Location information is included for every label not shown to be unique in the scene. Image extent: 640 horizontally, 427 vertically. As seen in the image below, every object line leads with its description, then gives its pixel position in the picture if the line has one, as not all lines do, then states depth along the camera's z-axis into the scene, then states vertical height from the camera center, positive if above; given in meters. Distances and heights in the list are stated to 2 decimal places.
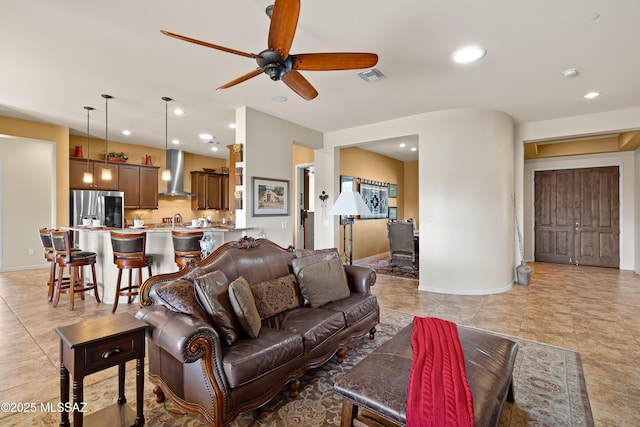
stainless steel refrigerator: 6.28 +0.20
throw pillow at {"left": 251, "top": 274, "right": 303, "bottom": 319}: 2.57 -0.68
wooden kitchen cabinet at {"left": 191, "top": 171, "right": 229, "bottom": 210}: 8.84 +0.73
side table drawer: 1.66 -0.75
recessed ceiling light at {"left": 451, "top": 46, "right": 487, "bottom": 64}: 3.02 +1.59
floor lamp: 3.81 +0.13
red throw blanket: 1.39 -0.83
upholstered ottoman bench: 1.48 -0.87
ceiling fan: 1.98 +1.15
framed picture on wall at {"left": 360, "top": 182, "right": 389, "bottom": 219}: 7.95 +0.46
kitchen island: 4.43 -0.52
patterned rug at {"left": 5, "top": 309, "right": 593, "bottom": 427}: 1.96 -1.28
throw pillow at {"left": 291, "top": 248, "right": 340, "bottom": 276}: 3.09 -0.44
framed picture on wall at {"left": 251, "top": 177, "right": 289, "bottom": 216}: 4.88 +0.31
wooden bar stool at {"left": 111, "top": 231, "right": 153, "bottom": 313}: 3.97 -0.46
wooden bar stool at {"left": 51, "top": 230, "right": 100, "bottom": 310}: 4.13 -0.60
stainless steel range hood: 8.24 +1.13
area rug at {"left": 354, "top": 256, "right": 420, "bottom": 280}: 6.26 -1.16
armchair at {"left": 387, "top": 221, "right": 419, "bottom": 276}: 6.15 -0.59
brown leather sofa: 1.78 -0.82
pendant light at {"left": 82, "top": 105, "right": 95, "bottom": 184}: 5.35 +0.65
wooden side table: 1.63 -0.75
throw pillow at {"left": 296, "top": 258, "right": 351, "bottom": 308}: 2.92 -0.64
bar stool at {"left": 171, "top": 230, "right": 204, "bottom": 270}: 4.05 -0.39
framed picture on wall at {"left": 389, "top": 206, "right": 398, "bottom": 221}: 9.14 +0.07
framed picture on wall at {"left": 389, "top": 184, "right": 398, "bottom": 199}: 9.19 +0.73
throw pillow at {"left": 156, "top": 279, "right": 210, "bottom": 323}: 2.00 -0.54
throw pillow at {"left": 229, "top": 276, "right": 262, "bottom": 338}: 2.14 -0.64
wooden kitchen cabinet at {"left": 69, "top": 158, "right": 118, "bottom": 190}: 6.52 +0.88
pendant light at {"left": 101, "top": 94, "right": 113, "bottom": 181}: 4.45 +1.68
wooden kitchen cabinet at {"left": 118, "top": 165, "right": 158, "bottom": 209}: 7.34 +0.73
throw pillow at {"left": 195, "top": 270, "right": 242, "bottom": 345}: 2.05 -0.59
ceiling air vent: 3.49 +1.60
